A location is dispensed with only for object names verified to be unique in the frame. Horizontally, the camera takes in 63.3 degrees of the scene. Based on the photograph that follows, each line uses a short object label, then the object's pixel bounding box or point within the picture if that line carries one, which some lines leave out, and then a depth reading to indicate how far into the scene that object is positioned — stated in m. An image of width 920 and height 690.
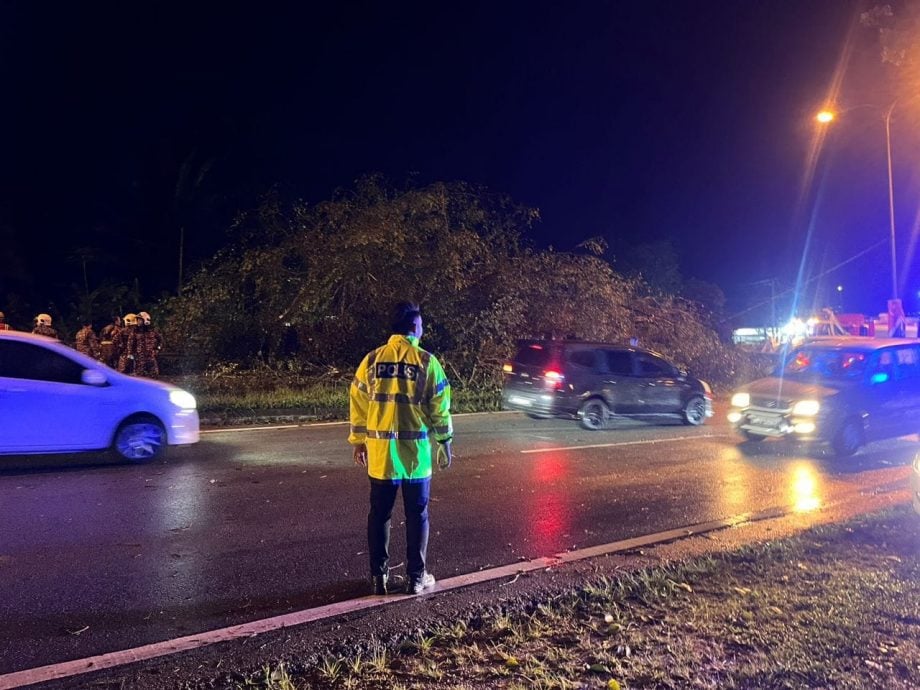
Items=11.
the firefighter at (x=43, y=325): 14.15
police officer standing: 4.50
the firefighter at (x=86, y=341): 15.07
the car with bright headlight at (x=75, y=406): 8.15
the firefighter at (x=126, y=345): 15.60
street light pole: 18.44
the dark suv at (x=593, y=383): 12.99
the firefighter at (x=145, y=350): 15.83
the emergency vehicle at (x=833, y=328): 18.03
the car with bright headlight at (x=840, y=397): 10.58
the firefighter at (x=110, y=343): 15.62
